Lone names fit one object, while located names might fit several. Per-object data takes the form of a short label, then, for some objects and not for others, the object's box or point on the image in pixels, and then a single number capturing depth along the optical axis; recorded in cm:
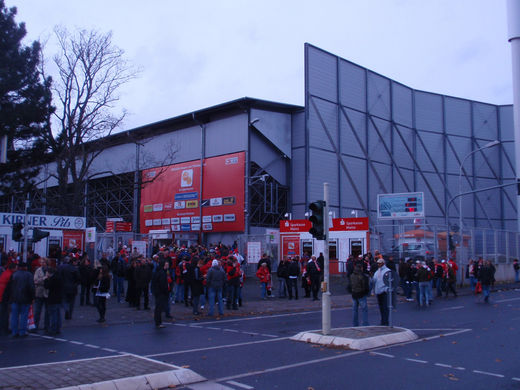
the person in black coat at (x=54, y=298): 1255
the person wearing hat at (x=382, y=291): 1287
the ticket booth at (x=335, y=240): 3108
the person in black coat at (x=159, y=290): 1395
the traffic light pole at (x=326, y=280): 1095
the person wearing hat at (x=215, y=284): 1662
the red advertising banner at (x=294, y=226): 3272
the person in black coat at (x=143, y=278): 1730
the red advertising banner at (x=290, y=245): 3288
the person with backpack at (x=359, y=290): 1275
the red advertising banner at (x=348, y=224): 3108
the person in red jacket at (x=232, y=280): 1837
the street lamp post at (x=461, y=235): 3156
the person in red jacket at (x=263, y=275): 2183
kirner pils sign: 2486
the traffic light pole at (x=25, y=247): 1722
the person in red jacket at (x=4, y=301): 1235
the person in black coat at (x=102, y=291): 1483
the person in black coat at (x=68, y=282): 1368
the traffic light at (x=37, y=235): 1761
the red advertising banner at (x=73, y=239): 2697
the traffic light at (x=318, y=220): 1126
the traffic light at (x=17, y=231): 1814
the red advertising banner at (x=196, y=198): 4000
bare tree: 3291
